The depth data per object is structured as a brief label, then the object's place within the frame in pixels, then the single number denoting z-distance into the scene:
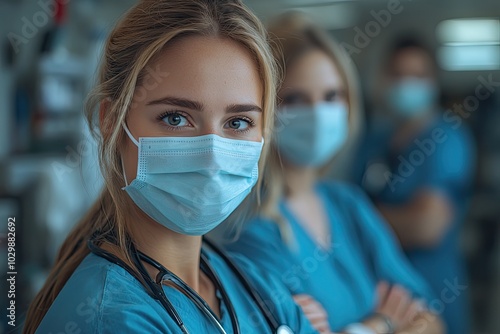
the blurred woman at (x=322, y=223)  1.66
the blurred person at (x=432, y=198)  2.53
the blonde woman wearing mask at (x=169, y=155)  1.31
